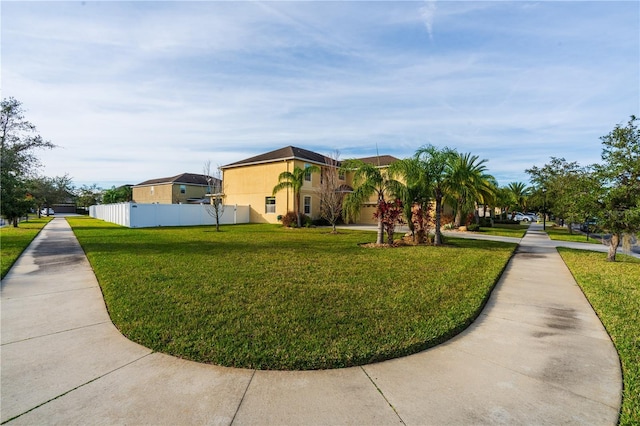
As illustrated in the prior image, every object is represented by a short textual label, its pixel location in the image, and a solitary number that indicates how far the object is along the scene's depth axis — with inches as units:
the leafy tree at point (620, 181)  378.0
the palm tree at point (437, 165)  524.7
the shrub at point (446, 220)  907.0
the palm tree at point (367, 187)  524.7
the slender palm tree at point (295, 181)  950.4
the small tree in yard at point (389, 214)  519.5
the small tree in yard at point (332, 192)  807.7
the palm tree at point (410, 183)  520.7
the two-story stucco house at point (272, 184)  1058.1
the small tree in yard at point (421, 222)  565.0
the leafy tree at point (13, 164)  507.6
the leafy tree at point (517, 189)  1890.7
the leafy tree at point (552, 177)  952.9
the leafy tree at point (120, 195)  2327.8
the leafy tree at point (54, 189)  1733.4
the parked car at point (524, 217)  2103.6
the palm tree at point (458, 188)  537.0
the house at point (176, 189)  1674.5
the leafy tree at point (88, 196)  2514.8
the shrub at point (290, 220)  955.3
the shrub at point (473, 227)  927.7
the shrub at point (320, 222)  1056.2
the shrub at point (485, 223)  1224.0
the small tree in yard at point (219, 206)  936.2
